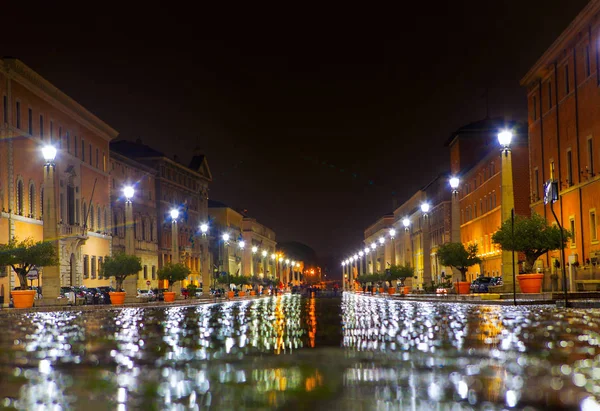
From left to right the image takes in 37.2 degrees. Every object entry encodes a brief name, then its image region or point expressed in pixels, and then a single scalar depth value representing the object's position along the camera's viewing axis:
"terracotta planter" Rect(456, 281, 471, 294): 51.28
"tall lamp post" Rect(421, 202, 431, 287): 62.78
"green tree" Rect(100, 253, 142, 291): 56.69
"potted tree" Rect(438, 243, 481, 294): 58.03
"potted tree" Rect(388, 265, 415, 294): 98.44
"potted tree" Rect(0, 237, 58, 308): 43.34
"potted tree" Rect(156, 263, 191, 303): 68.75
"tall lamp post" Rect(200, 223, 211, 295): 77.24
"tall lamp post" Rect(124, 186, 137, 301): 54.38
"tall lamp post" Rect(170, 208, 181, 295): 67.06
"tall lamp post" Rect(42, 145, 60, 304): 43.97
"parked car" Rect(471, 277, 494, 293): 61.16
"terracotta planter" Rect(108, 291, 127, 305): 50.75
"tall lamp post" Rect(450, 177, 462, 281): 52.44
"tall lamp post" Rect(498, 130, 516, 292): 38.38
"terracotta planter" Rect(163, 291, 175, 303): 61.40
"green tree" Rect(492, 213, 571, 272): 40.85
